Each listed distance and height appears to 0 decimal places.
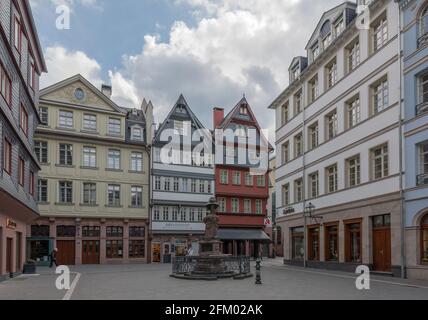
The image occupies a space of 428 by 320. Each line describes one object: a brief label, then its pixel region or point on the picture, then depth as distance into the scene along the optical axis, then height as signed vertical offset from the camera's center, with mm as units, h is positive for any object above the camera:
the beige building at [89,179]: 40938 +2208
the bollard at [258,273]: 19417 -2658
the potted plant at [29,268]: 28344 -3639
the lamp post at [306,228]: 32875 -1541
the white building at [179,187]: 45875 +1746
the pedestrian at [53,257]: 37516 -3975
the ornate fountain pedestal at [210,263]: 22672 -2710
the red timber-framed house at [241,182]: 50875 +2380
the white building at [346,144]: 24094 +3588
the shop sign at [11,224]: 23678 -979
